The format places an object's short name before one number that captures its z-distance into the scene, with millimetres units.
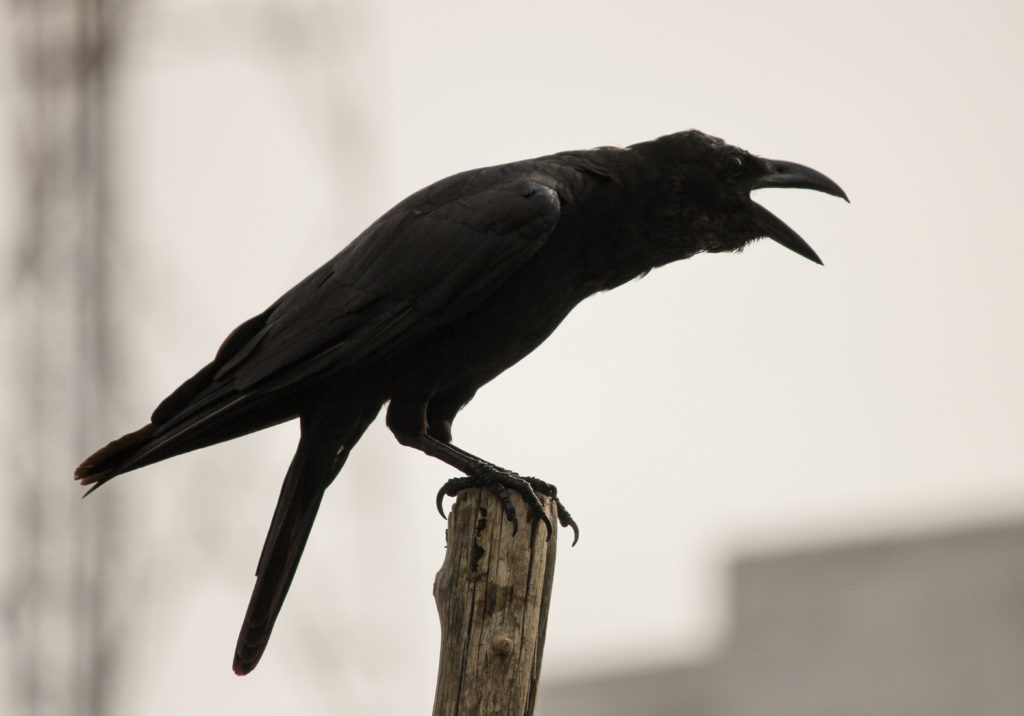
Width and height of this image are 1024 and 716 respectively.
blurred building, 47281
